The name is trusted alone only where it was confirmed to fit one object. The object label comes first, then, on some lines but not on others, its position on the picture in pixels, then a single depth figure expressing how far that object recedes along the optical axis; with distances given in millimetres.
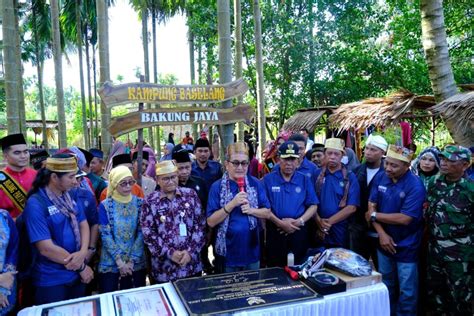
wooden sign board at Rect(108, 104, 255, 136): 4367
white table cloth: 2235
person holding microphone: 3248
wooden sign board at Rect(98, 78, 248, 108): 4240
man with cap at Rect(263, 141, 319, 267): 3543
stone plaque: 2252
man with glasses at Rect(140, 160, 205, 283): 3014
